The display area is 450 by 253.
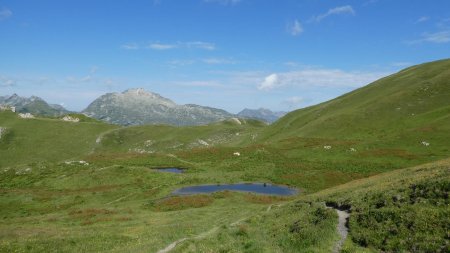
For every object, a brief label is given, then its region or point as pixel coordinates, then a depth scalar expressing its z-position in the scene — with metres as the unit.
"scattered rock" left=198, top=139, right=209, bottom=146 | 156.32
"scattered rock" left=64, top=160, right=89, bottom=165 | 88.06
